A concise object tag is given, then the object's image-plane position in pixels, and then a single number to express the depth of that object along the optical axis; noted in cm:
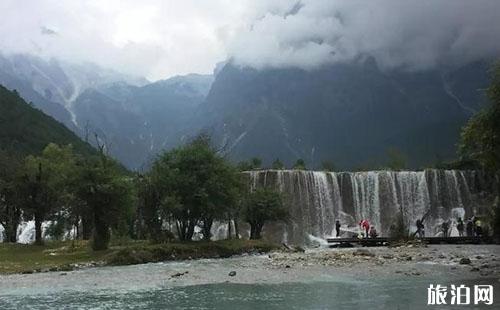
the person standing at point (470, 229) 7862
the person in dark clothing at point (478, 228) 7619
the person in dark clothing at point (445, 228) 9236
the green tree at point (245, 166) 11459
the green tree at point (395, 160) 15366
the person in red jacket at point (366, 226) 8181
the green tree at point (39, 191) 6919
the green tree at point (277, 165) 14176
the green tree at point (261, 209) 7525
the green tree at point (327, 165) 15808
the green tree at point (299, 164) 14662
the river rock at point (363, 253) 5406
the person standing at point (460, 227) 8506
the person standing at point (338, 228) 8714
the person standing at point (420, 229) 8106
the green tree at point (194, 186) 6319
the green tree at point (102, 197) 5847
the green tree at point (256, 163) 14375
